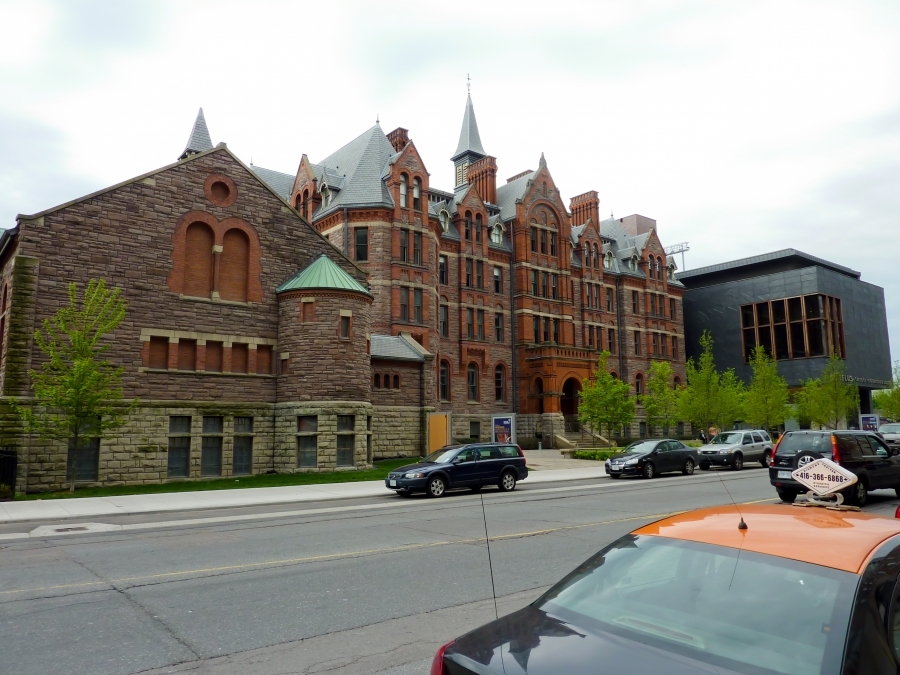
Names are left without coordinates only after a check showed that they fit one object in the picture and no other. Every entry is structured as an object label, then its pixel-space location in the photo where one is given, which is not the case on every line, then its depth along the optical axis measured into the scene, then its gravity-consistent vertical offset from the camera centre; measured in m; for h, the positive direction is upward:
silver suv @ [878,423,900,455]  34.41 -1.11
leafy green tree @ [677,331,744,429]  42.94 +0.85
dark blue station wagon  19.47 -1.58
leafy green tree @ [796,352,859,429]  52.19 +1.25
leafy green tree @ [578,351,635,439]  37.56 +0.69
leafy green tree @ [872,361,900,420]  59.88 +1.07
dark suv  14.91 -1.02
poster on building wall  31.53 -0.49
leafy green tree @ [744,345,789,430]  47.44 +1.16
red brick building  24.30 +4.81
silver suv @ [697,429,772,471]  30.00 -1.58
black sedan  25.69 -1.72
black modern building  60.44 +9.50
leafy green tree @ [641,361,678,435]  42.62 +0.82
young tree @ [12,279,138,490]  21.22 +1.52
